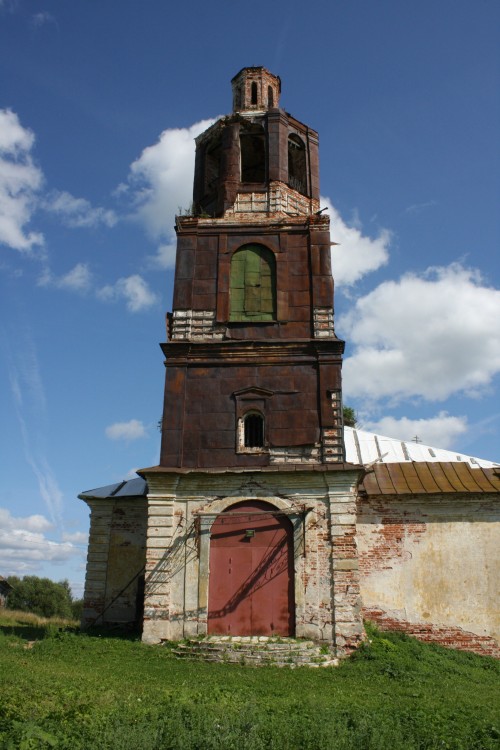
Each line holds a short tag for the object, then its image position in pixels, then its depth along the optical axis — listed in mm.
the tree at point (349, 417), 28122
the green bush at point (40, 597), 44344
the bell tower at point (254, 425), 13164
